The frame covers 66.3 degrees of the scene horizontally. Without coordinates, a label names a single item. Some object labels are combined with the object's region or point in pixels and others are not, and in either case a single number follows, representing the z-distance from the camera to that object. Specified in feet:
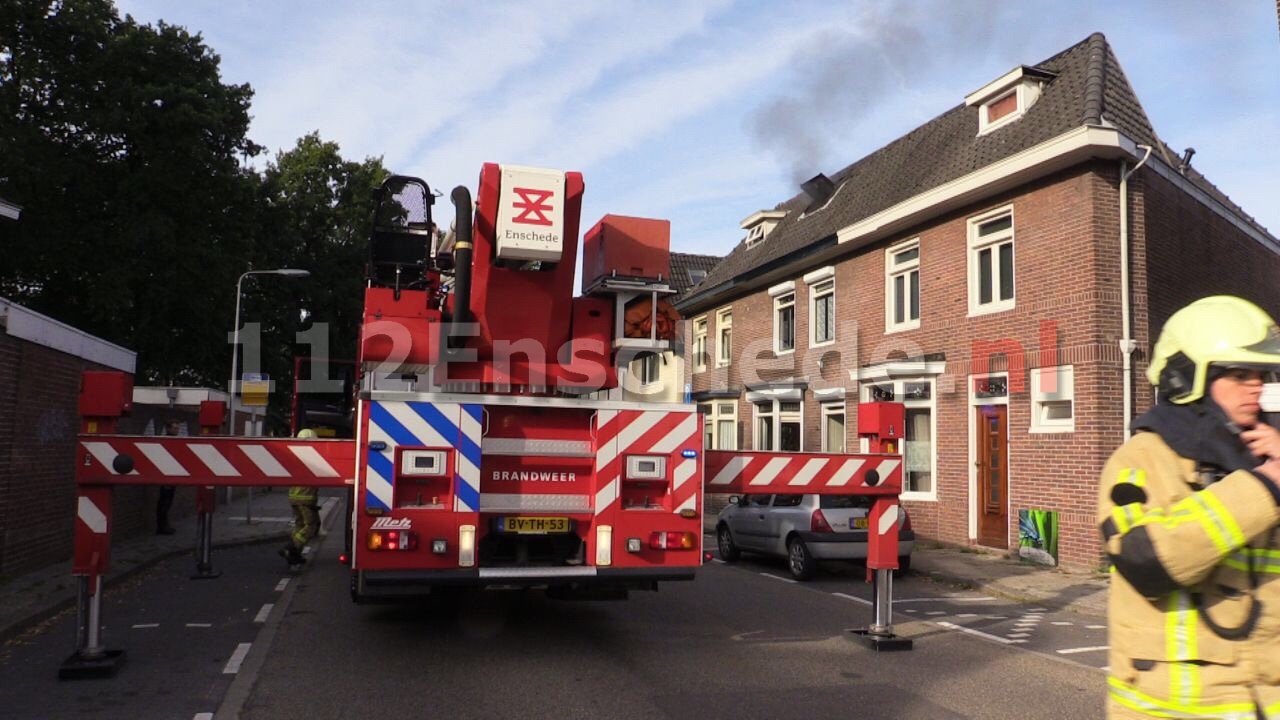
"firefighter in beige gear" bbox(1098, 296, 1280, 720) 7.88
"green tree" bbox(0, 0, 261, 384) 84.48
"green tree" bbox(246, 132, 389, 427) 119.44
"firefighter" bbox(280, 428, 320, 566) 41.11
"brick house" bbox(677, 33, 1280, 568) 45.80
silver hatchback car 42.06
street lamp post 77.02
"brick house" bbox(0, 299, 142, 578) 36.65
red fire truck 22.50
